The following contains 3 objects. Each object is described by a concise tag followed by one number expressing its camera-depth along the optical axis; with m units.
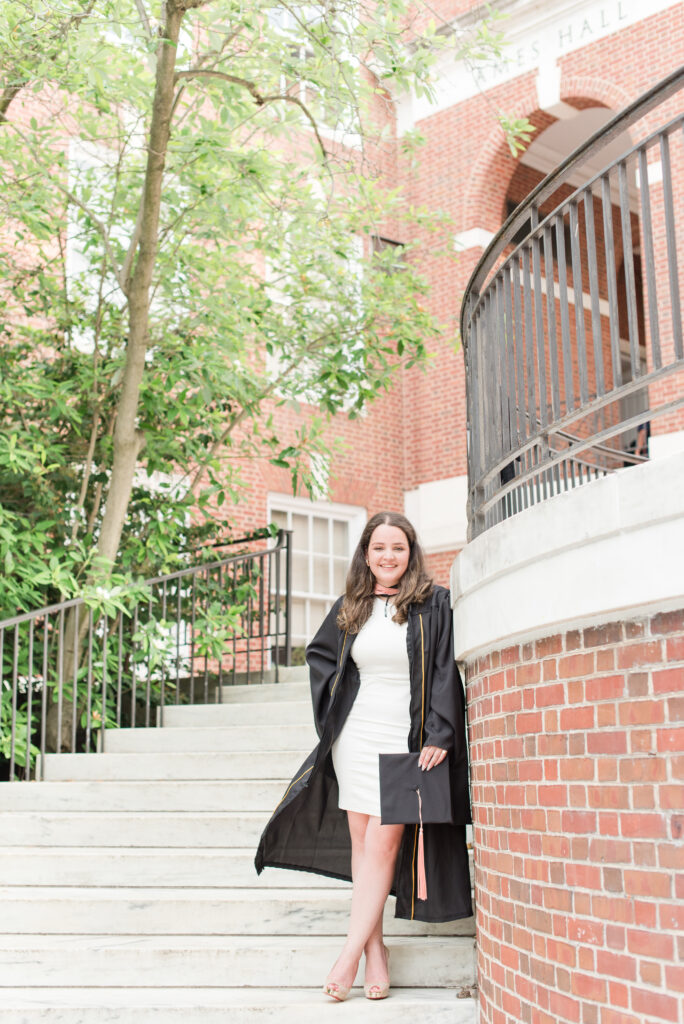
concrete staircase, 4.18
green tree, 6.36
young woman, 4.05
